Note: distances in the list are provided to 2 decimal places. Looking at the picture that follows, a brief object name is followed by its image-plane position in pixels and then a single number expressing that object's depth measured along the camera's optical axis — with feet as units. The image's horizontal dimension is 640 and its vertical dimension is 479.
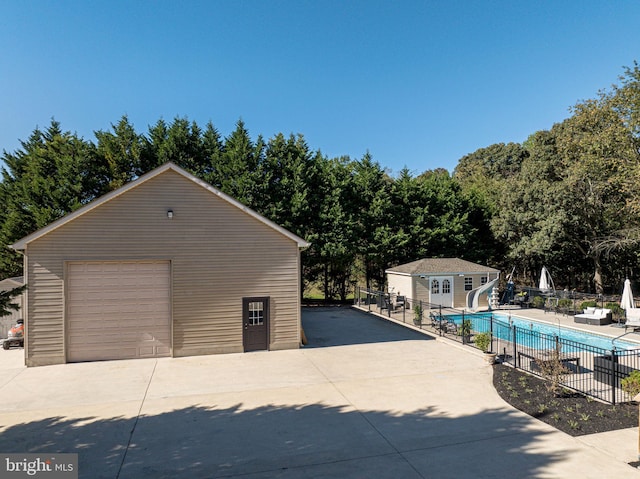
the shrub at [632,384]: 26.63
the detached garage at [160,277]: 41.47
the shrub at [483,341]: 41.34
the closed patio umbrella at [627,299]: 59.77
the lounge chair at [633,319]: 56.34
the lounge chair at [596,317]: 60.49
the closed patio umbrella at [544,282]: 78.54
